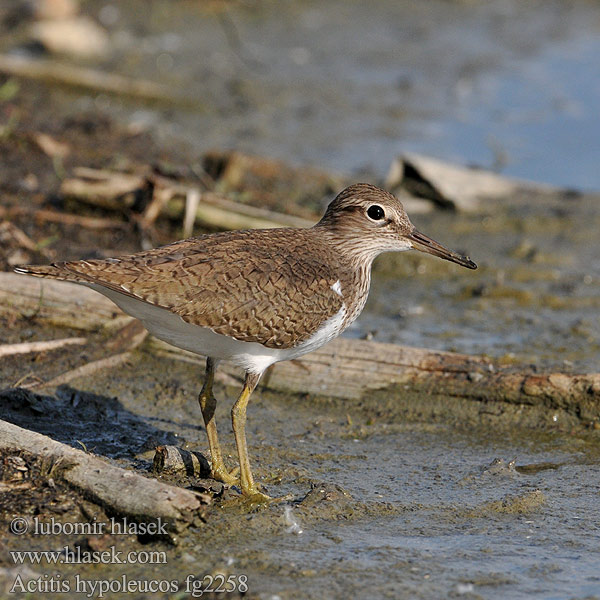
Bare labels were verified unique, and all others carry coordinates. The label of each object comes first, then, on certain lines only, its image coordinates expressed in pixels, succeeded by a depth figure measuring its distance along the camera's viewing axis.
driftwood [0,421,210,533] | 8.92
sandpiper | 10.00
